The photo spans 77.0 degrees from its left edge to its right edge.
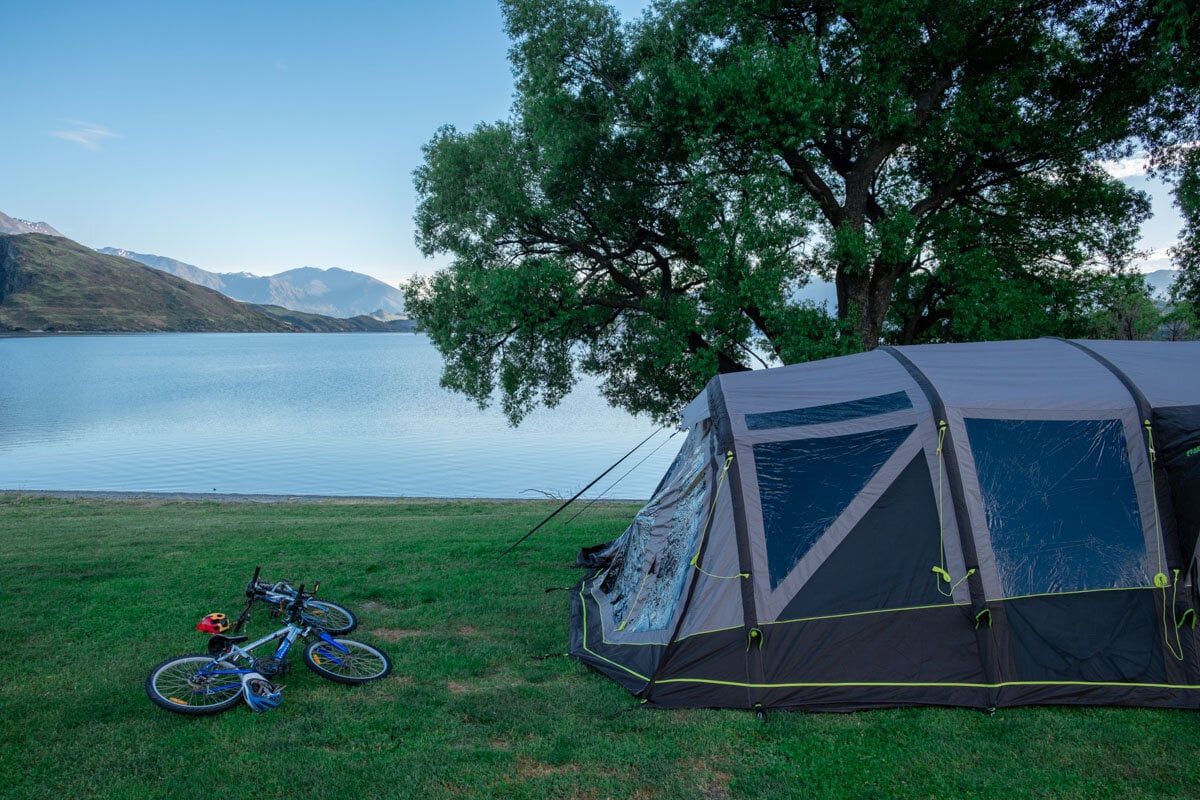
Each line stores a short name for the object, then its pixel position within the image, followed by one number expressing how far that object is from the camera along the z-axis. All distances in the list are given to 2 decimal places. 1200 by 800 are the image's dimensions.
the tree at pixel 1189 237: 14.38
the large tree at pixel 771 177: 14.06
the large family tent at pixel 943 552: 6.01
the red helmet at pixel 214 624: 5.95
